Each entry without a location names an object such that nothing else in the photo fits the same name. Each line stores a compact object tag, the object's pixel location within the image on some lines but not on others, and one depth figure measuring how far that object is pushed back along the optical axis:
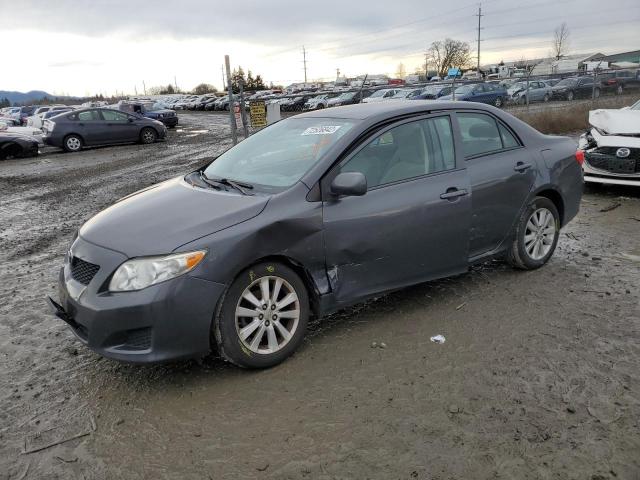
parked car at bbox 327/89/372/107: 28.91
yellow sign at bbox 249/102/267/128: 12.76
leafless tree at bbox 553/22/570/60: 101.86
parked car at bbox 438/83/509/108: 25.00
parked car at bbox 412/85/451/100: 24.22
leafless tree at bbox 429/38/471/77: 101.06
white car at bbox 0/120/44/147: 19.77
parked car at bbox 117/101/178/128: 30.16
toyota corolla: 3.22
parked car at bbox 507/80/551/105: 24.90
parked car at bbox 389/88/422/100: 26.46
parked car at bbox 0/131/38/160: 18.11
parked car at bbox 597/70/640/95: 23.06
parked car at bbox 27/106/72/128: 28.10
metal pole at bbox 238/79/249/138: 11.25
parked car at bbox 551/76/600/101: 23.84
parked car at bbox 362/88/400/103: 28.33
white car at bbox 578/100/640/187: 7.78
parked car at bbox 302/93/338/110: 33.59
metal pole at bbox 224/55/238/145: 10.62
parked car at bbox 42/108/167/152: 19.42
